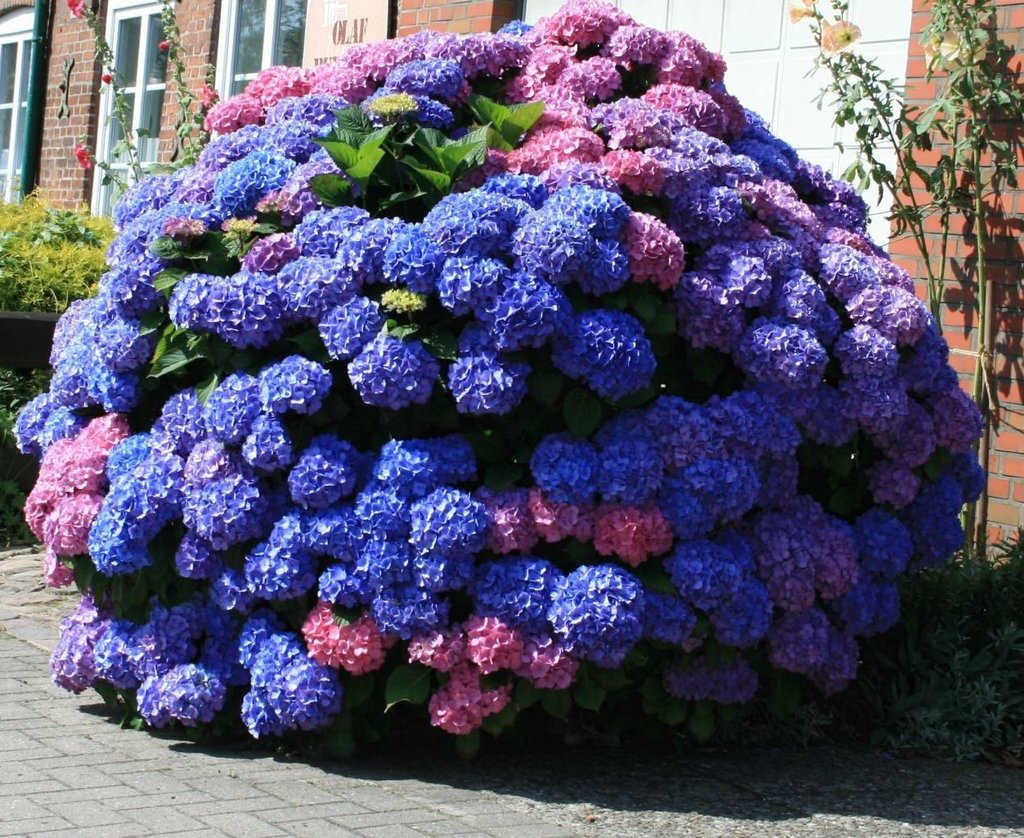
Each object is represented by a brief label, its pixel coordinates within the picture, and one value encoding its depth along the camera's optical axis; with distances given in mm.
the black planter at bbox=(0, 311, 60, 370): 7859
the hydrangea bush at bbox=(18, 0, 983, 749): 4340
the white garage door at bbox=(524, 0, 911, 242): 7203
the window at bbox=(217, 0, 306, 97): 12117
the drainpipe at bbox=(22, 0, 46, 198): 14906
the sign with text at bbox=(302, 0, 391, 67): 10094
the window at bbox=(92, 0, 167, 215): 14188
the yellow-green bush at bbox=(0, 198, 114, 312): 8492
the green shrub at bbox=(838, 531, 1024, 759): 4984
